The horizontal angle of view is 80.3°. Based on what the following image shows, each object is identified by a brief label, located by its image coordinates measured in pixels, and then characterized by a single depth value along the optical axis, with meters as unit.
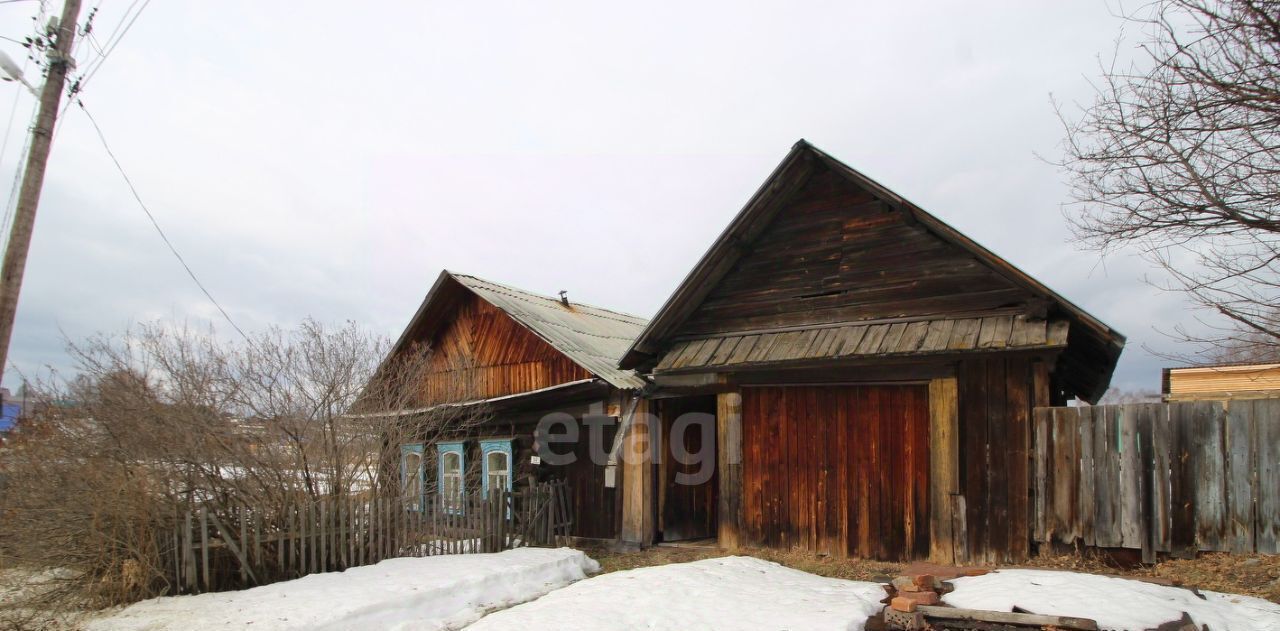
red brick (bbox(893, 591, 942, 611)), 6.48
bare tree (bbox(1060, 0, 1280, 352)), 6.54
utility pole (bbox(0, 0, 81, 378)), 8.23
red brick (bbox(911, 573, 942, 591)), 6.77
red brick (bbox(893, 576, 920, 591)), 6.75
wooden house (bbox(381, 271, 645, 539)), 13.81
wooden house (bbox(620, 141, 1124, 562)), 8.96
